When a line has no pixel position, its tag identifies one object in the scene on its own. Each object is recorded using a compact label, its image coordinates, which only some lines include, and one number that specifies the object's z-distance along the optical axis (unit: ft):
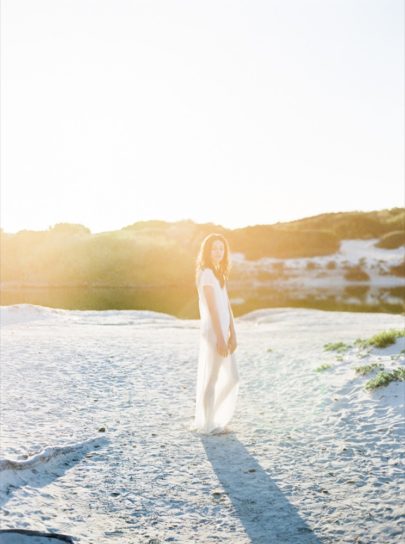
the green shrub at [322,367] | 43.01
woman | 28.12
